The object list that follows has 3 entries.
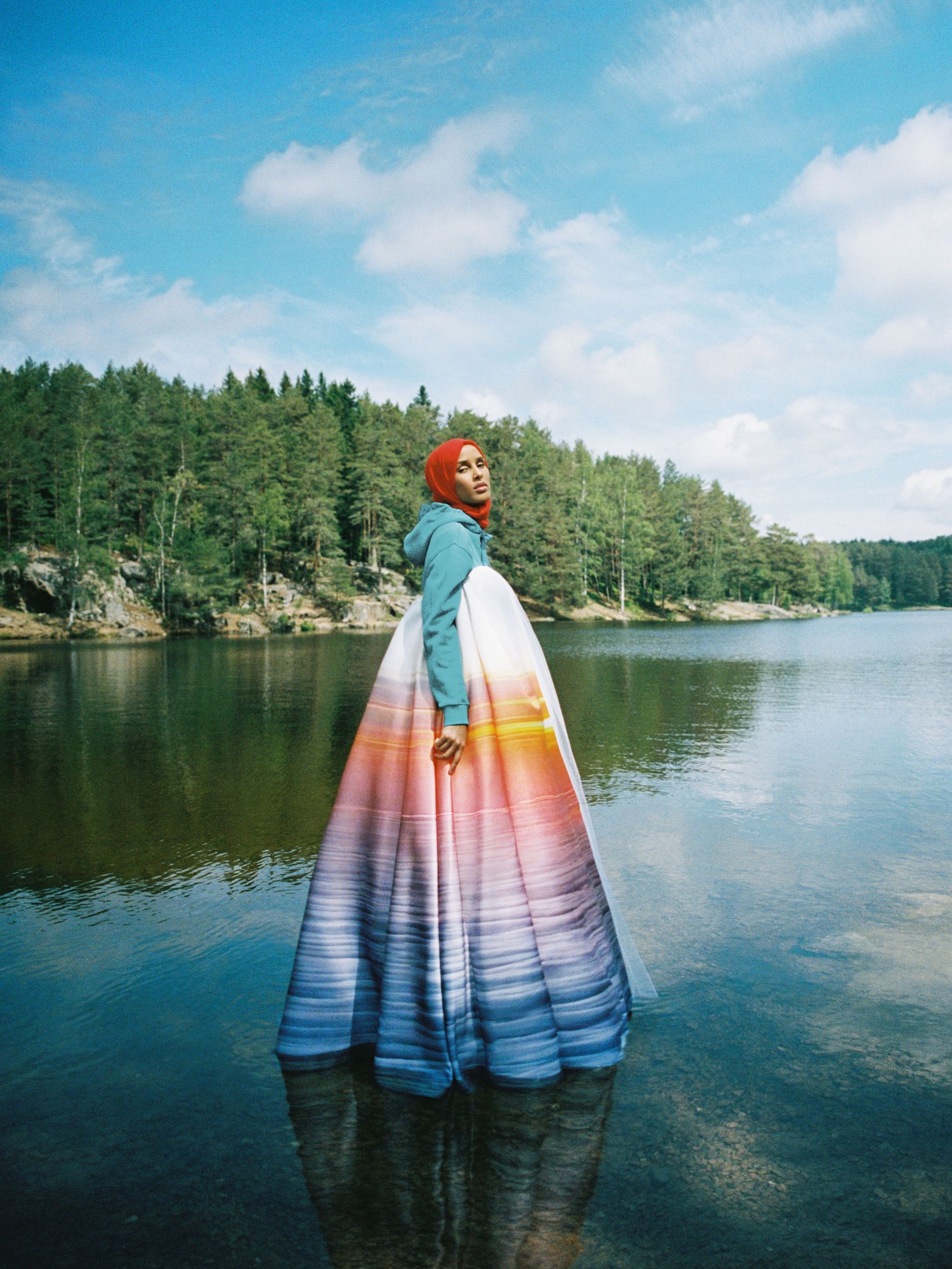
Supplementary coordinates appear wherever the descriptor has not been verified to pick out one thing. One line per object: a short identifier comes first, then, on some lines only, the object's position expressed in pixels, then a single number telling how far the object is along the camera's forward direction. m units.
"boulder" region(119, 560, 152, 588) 47.72
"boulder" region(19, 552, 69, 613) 42.44
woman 2.66
